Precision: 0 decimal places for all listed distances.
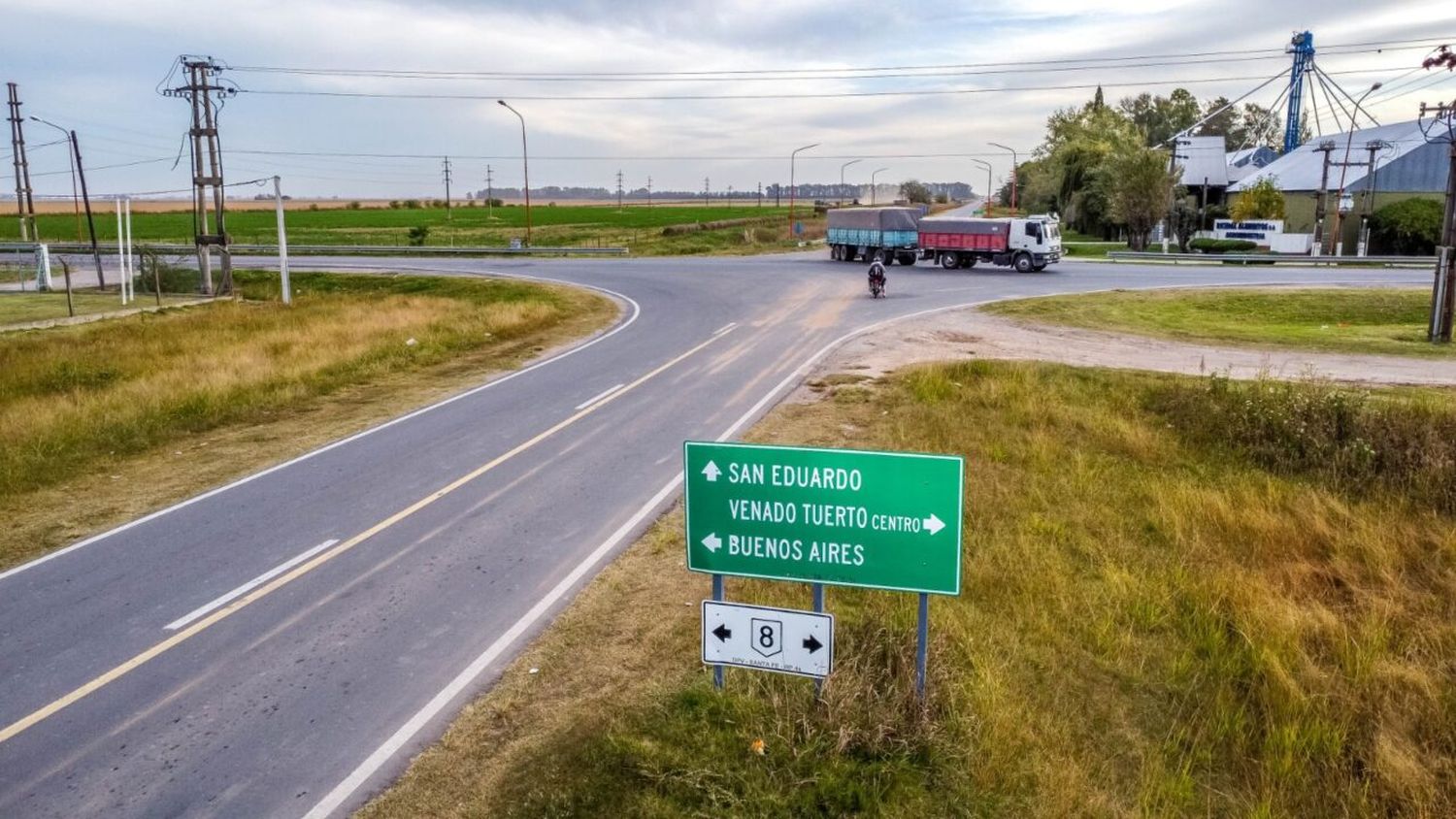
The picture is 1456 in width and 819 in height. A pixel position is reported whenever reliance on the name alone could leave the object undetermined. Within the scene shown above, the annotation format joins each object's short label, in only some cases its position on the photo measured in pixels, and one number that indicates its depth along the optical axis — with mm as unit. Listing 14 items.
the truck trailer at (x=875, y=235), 44375
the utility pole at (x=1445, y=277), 22703
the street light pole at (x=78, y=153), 40281
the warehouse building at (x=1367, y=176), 57656
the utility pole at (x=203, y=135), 34469
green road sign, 5949
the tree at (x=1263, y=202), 62500
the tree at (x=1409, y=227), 53344
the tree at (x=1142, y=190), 56250
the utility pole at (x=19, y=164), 60466
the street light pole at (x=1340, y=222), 55562
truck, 41594
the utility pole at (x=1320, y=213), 53719
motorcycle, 32062
